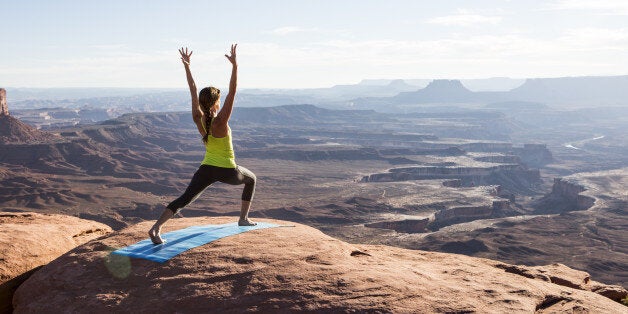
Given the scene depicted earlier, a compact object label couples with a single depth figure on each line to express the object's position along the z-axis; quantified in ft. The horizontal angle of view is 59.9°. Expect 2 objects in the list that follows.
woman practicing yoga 22.52
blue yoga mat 23.15
